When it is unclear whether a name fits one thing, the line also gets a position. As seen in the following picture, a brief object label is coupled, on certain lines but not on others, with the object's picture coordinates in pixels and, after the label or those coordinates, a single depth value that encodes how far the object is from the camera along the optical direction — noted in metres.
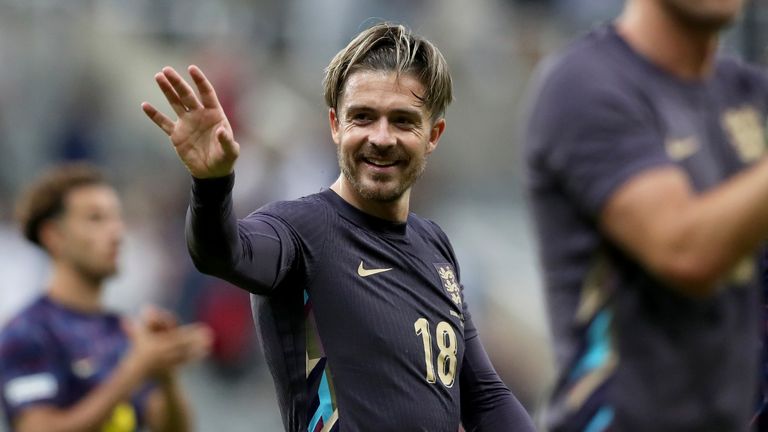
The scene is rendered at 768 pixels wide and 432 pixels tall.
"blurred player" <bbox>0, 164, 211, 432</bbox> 13.22
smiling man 7.98
